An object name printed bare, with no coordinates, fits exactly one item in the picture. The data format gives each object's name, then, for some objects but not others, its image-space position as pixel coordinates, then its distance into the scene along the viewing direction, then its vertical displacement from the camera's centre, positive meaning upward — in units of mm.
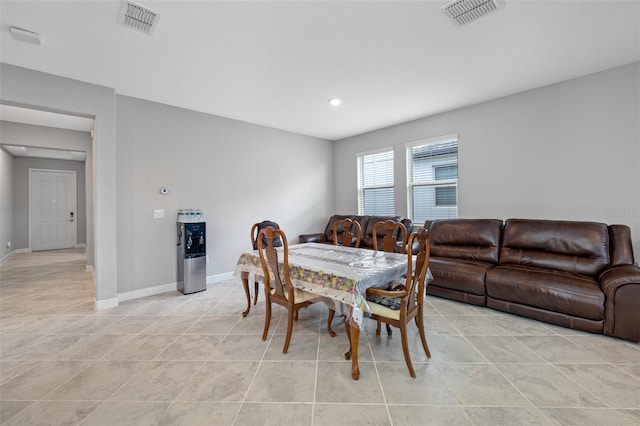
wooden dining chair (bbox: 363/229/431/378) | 1859 -686
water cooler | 3716 -556
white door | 7164 +200
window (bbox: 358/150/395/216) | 5250 +612
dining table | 1839 -494
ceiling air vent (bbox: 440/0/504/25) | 1961 +1597
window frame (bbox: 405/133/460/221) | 4282 +562
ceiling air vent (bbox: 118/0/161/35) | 1963 +1588
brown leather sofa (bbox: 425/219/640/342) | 2320 -668
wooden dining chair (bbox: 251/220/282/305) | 3230 -433
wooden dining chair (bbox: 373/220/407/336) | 2723 -281
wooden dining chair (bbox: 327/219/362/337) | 3115 -258
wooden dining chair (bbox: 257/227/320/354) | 2164 -651
